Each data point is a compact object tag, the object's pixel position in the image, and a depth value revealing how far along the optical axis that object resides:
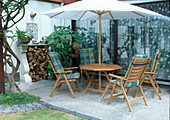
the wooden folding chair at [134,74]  3.78
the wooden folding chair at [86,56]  6.07
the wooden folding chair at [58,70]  4.61
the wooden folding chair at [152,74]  4.74
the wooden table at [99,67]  4.47
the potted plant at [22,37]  5.63
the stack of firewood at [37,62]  6.19
